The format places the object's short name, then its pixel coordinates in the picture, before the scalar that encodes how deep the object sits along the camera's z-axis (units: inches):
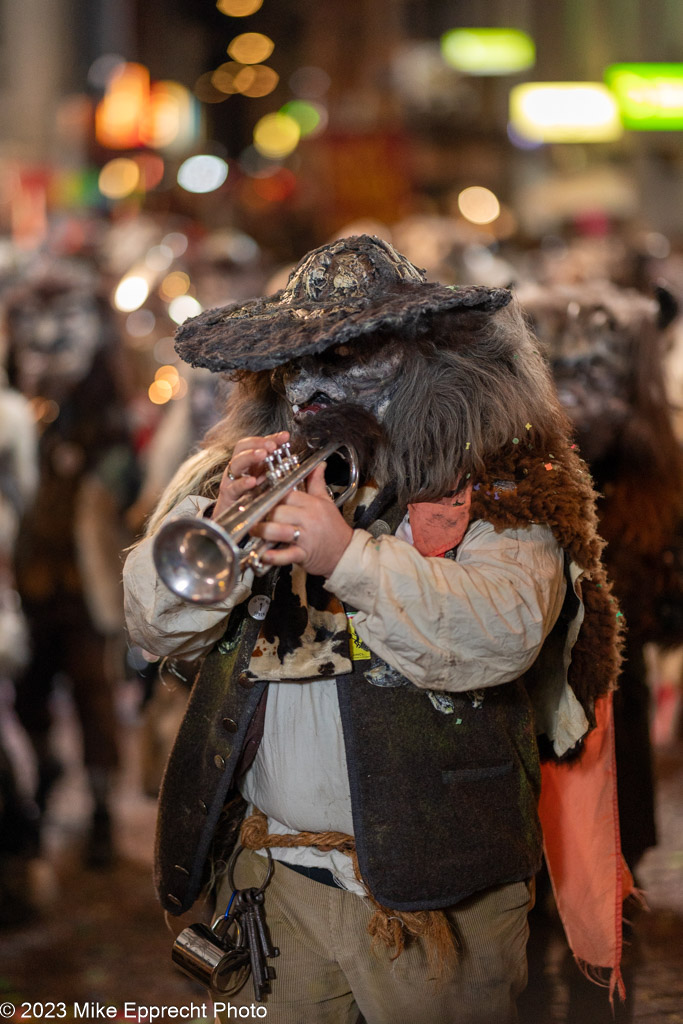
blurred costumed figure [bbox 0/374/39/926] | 373.7
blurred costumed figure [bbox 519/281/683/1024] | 262.7
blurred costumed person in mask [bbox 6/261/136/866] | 399.5
